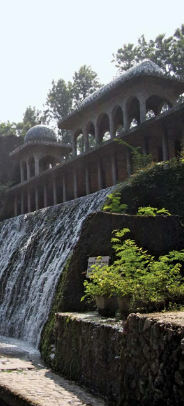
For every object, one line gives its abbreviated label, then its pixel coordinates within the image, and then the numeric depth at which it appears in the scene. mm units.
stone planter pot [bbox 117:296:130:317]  5793
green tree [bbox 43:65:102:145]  41562
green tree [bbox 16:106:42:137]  43250
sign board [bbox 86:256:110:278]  7174
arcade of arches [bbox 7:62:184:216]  17430
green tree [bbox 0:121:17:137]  38056
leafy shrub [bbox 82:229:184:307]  5145
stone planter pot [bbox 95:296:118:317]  6246
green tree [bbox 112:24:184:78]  33875
